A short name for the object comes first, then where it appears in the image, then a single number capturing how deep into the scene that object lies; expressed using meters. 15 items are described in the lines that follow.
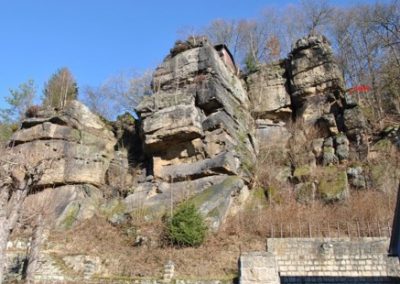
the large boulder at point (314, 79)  25.53
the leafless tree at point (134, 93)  34.12
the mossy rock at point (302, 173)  20.89
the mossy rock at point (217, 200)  17.36
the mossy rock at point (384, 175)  19.25
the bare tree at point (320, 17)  34.66
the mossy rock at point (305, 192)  19.47
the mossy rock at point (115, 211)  19.11
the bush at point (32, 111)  25.33
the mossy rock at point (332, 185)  18.95
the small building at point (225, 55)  28.90
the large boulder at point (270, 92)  27.45
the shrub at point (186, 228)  15.66
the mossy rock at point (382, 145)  21.55
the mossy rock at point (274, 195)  19.98
